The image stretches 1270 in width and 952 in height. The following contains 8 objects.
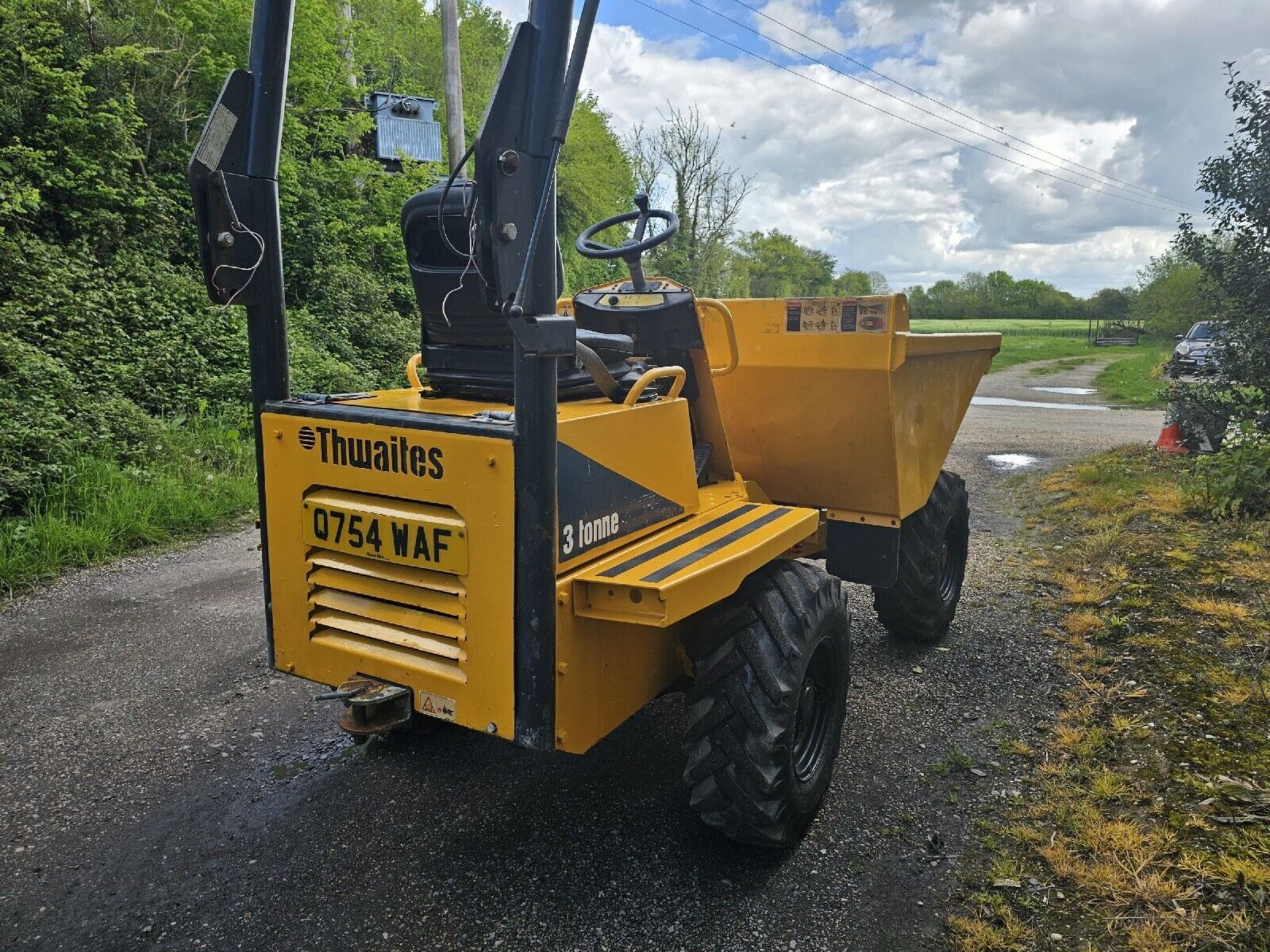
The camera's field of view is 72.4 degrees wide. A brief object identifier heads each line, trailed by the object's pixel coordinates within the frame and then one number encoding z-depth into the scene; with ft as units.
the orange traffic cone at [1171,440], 31.71
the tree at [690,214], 77.82
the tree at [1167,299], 102.22
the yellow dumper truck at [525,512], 7.25
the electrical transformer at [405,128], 64.44
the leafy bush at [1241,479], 20.80
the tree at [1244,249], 22.77
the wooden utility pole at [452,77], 43.09
